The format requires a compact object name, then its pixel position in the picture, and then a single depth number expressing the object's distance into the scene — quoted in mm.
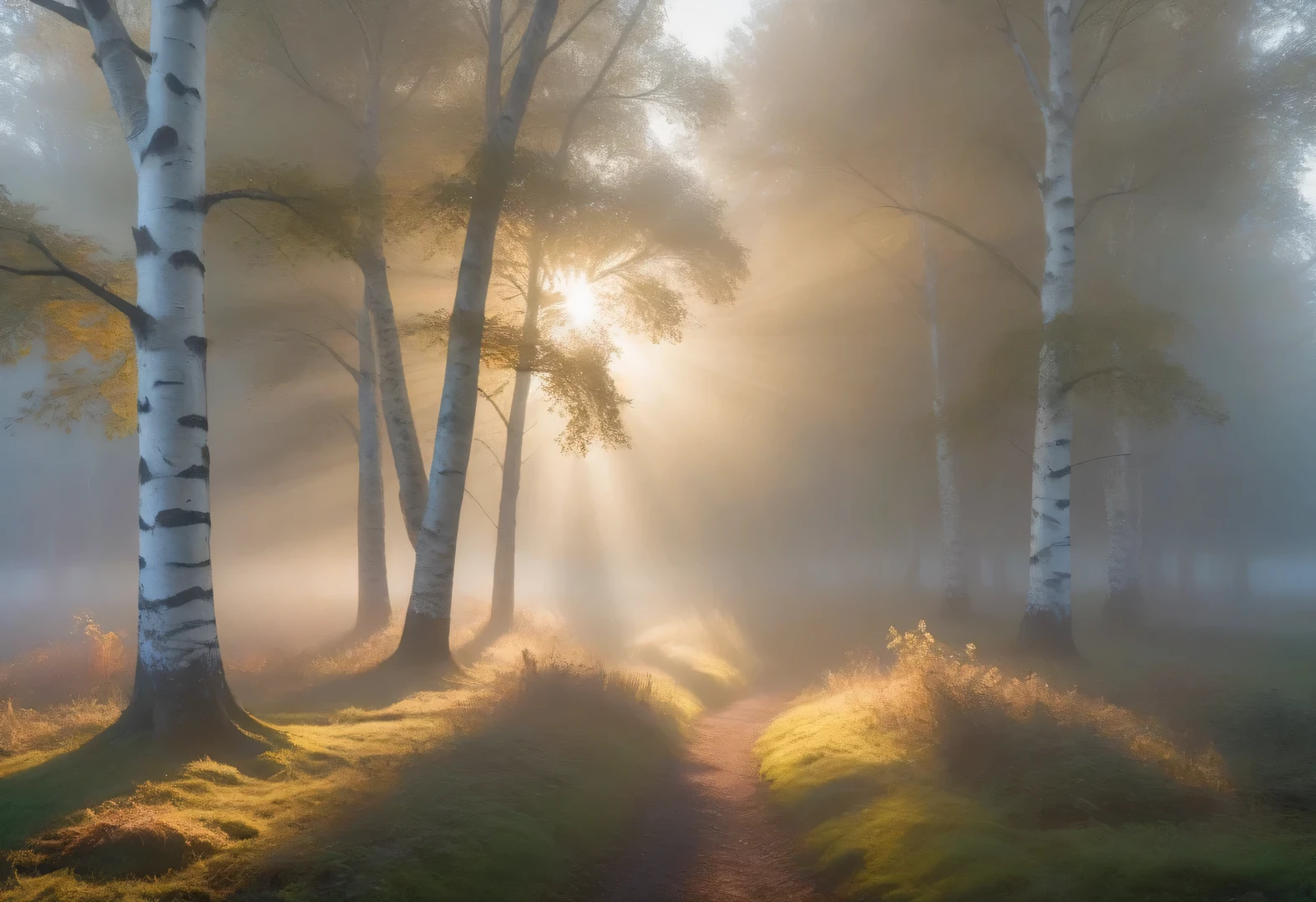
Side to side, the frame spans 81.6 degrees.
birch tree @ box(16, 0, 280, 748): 7047
